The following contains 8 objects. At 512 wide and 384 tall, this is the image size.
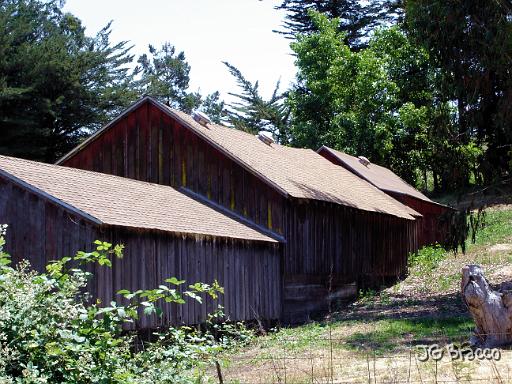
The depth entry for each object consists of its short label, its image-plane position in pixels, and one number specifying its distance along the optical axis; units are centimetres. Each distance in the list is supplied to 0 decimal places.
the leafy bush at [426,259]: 3431
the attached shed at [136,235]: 1681
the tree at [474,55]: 2205
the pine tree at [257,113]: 5753
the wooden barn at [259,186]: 2441
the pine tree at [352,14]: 5575
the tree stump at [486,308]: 1410
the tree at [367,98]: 4812
